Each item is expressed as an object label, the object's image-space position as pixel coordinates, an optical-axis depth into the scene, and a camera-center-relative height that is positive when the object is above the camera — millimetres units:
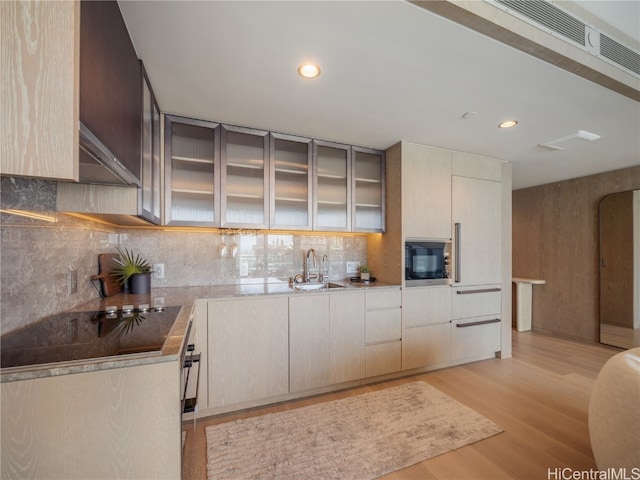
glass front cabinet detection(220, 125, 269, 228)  2355 +587
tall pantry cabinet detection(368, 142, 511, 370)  2736 -31
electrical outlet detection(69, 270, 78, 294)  1561 -215
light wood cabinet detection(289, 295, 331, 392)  2240 -813
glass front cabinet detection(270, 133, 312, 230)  2521 +586
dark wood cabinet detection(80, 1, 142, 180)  869 +624
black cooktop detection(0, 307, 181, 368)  916 -370
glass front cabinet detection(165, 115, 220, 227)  2193 +587
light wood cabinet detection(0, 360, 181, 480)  819 -569
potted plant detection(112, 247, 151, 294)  2096 -234
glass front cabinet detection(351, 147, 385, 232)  2850 +573
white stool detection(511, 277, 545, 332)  4266 -899
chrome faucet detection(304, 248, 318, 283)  2876 -191
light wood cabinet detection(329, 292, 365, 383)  2377 -807
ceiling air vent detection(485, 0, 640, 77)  1241 +1053
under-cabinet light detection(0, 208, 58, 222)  1111 +129
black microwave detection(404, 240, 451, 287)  2752 -187
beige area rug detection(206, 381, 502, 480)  1573 -1268
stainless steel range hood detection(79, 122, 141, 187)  877 +319
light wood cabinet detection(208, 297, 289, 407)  2031 -805
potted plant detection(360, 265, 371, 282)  2980 -318
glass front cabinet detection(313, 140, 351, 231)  2686 +583
